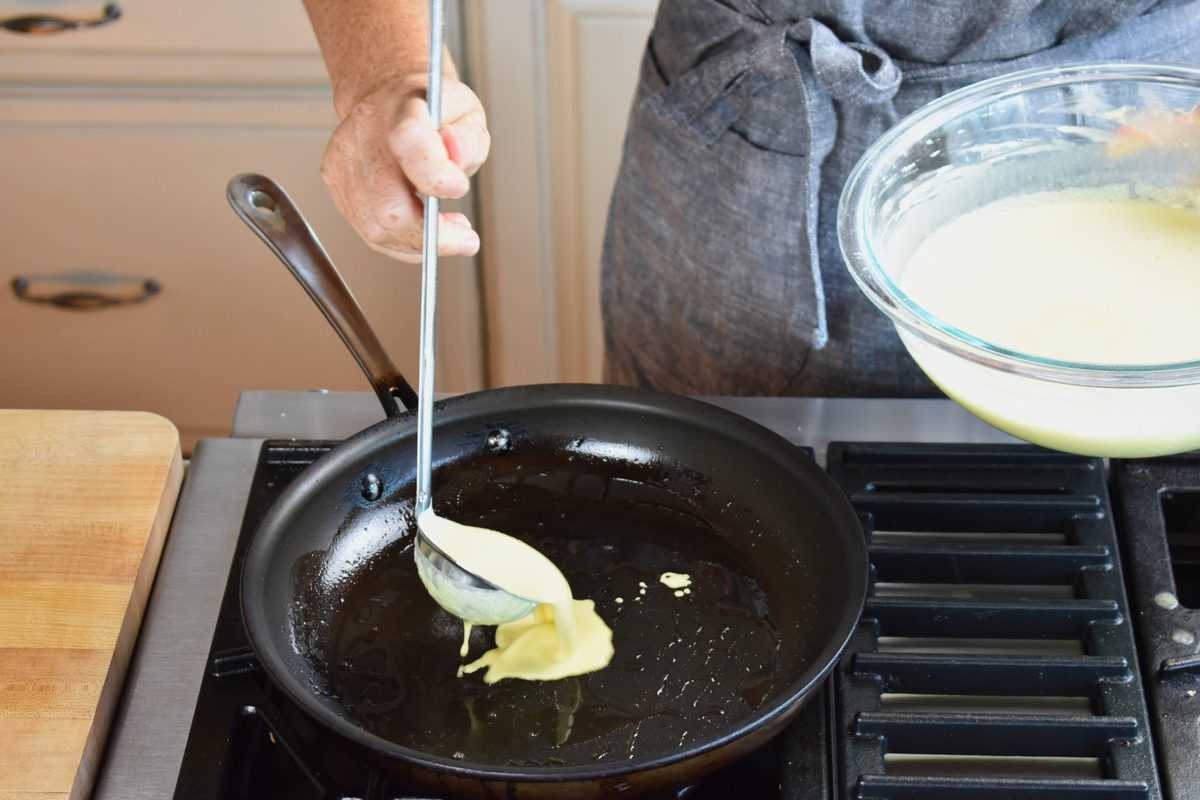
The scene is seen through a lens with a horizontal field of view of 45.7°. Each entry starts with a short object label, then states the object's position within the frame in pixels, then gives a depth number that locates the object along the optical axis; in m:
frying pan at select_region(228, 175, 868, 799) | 0.68
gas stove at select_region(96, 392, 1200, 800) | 0.69
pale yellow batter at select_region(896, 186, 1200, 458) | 0.70
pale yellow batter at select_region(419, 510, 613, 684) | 0.74
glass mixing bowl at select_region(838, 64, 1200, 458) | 0.73
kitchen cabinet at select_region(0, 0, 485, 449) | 1.64
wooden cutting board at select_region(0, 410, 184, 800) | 0.72
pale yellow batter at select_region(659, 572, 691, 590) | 0.79
